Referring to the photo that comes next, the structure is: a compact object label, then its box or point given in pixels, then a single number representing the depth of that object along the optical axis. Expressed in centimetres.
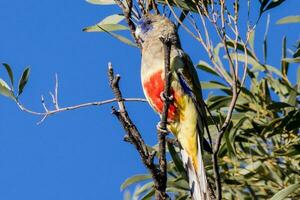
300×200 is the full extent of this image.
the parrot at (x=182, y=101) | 723
